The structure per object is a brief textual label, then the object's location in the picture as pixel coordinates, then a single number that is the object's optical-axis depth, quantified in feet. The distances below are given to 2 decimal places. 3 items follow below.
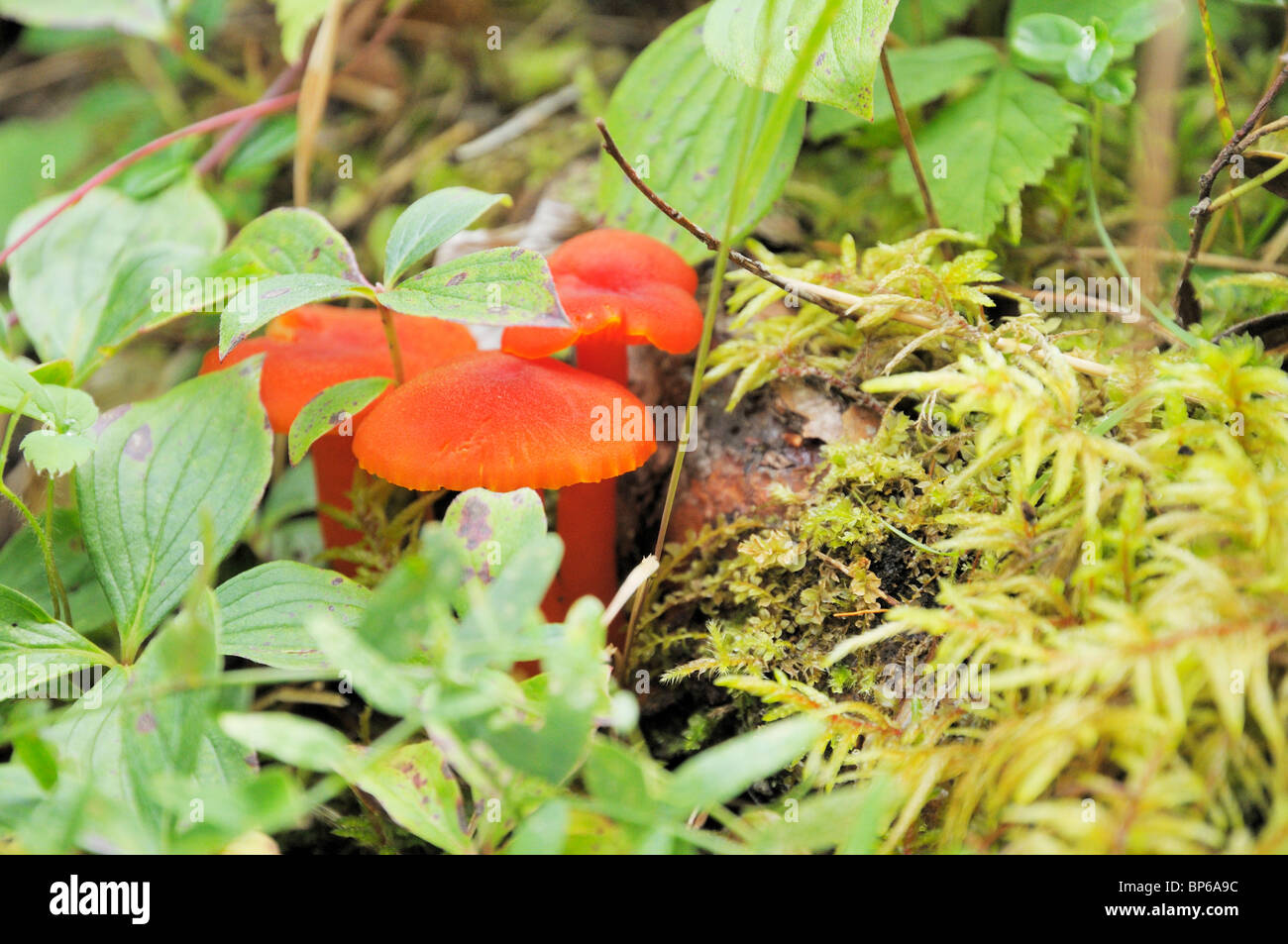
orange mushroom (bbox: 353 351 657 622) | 1.04
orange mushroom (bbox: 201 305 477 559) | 1.11
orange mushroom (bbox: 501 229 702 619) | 1.08
